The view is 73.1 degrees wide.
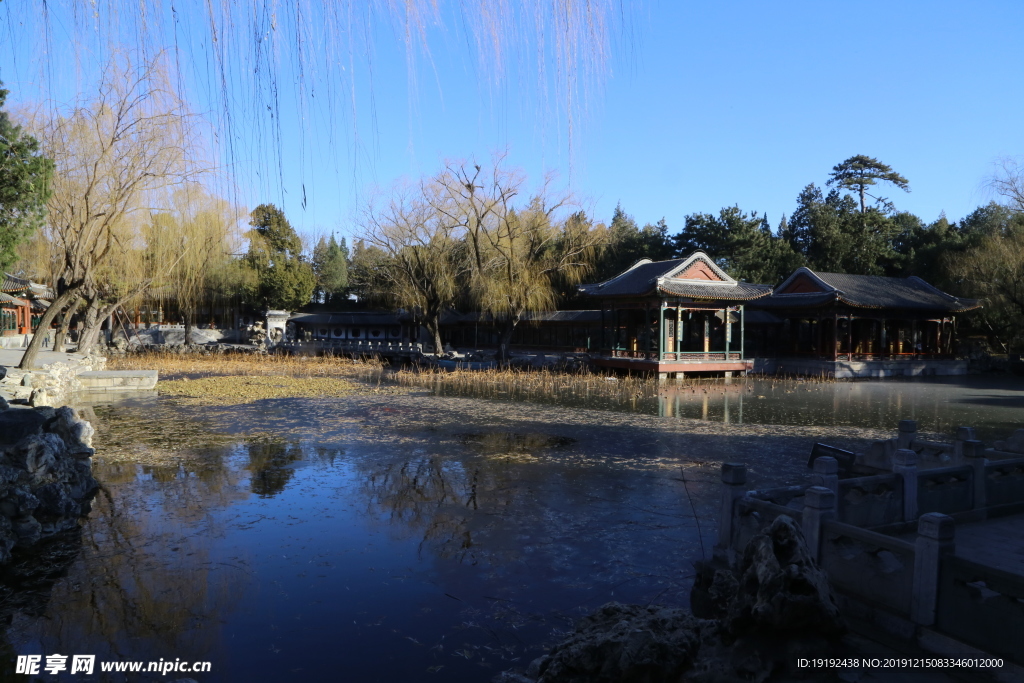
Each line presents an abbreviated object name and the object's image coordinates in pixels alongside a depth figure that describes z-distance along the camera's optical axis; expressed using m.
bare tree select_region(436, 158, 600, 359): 27.02
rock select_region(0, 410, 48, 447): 8.87
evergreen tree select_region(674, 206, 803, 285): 38.94
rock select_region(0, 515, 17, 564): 5.96
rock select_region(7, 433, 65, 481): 7.31
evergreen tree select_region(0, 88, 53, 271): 11.26
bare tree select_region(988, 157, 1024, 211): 28.25
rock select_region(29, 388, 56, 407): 13.22
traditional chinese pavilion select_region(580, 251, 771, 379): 24.64
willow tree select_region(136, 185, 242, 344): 24.72
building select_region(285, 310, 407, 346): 42.88
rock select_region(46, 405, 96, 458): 9.05
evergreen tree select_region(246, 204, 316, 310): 41.72
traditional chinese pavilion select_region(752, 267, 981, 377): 28.19
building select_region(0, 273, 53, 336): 27.62
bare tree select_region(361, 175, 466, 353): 28.76
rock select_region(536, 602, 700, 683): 3.81
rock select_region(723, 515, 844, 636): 4.02
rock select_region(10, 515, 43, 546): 6.43
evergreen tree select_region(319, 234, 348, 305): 51.56
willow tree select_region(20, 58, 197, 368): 17.06
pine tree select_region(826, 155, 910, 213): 49.72
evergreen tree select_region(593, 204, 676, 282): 39.62
